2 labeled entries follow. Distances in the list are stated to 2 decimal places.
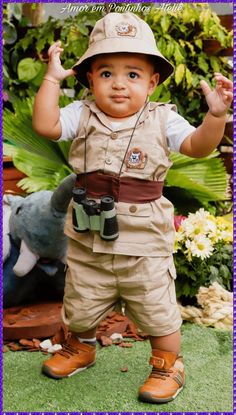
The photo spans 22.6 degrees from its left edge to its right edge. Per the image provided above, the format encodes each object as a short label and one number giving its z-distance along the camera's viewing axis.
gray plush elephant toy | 3.17
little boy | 2.41
